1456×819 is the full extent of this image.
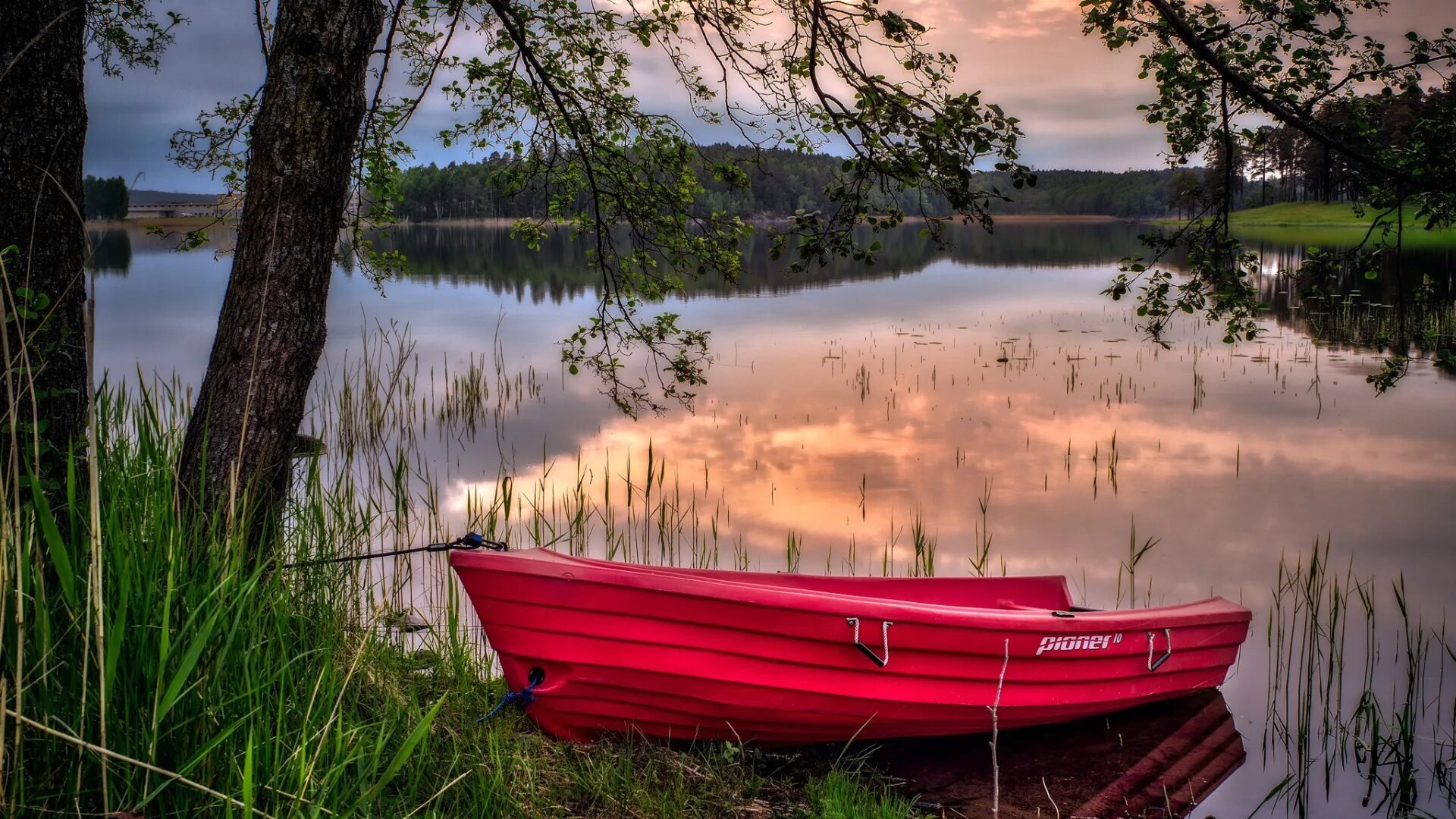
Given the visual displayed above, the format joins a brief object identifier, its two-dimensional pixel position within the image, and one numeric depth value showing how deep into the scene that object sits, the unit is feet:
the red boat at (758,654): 14.14
